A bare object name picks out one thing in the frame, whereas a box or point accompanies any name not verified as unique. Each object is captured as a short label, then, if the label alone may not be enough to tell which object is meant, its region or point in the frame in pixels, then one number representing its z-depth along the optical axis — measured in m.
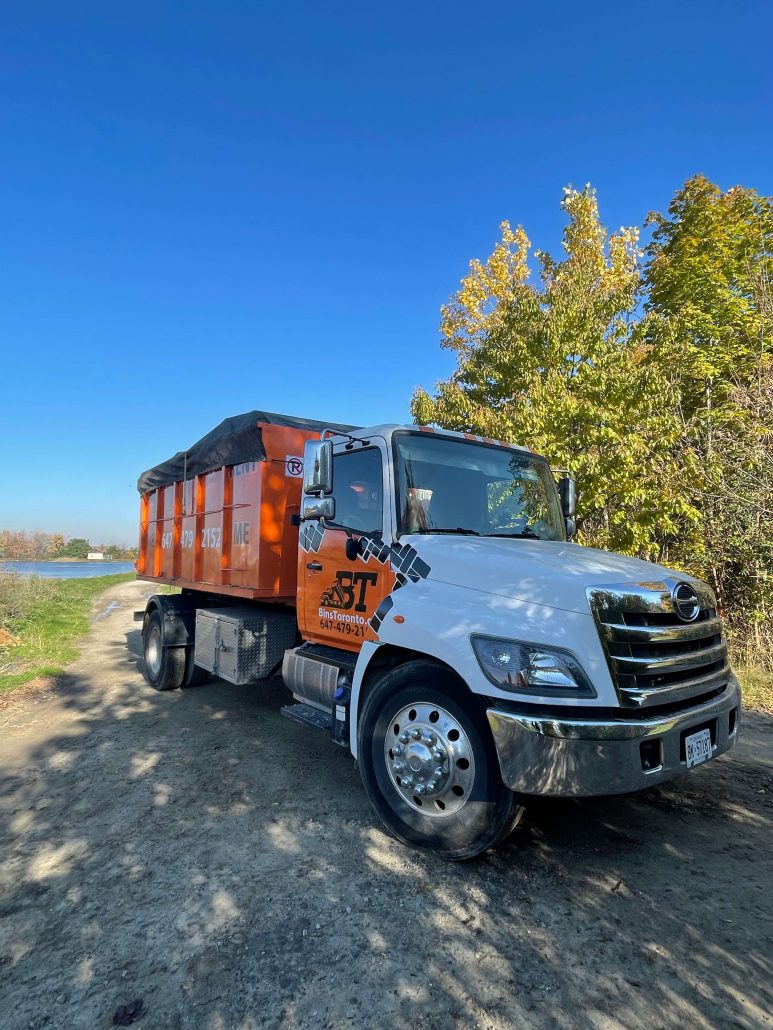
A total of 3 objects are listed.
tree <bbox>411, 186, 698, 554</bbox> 8.48
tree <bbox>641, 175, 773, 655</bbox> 8.82
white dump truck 2.80
